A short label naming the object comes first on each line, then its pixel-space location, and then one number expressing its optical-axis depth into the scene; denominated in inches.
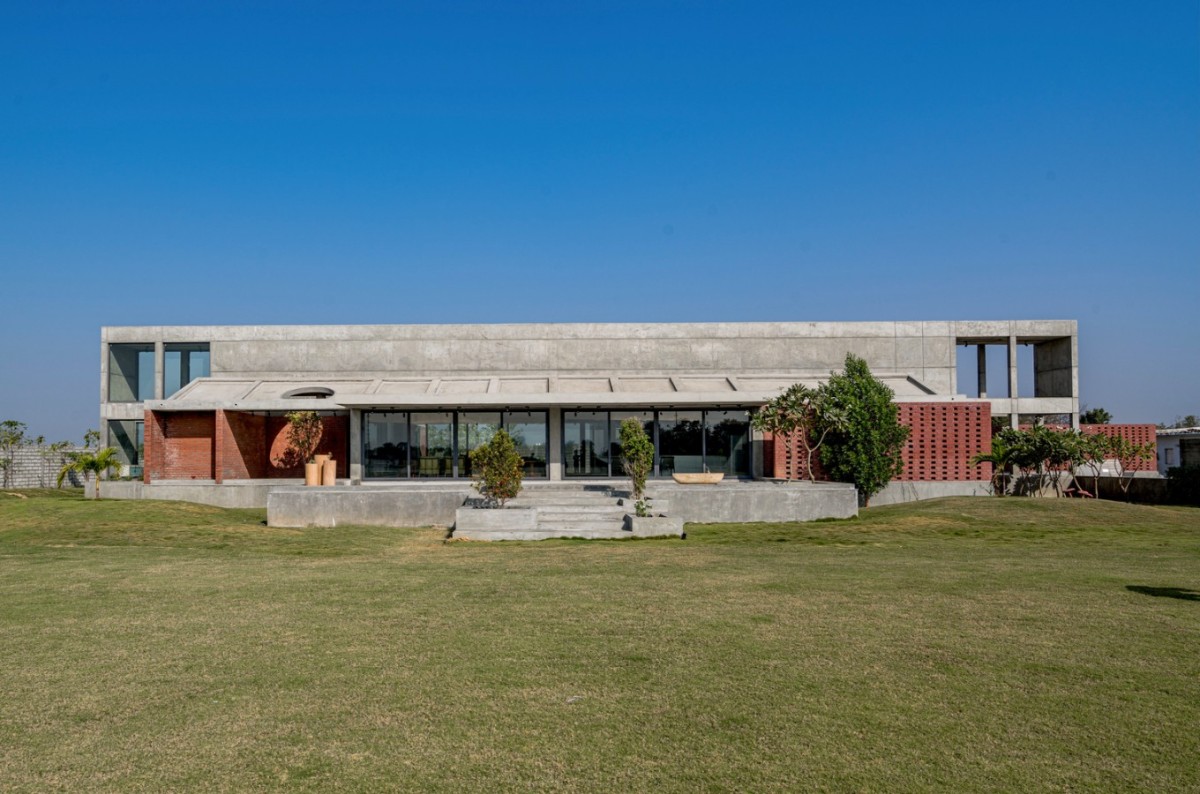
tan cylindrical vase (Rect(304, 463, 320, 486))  1015.0
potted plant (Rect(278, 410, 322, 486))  1084.1
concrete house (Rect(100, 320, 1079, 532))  1081.4
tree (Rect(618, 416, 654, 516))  788.0
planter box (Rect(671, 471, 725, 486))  986.1
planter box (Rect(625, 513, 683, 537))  722.2
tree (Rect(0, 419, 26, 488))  1411.2
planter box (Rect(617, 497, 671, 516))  787.6
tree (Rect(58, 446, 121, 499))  1159.8
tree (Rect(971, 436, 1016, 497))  1079.0
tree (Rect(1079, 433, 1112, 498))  1080.8
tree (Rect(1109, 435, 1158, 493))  1134.3
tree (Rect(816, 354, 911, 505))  1007.0
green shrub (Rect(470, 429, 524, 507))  770.2
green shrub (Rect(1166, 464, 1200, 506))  1040.8
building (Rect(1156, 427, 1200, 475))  1686.8
